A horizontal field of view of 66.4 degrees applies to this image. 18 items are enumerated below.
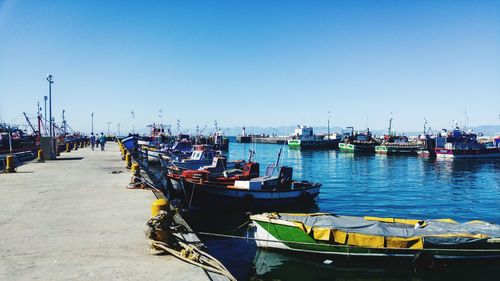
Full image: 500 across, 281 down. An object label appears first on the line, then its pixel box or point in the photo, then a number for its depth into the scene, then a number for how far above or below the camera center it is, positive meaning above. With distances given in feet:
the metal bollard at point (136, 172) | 67.65 -6.14
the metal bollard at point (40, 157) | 106.83 -4.91
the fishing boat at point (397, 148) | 288.51 -9.85
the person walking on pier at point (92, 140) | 181.68 -0.51
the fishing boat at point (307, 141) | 380.99 -4.39
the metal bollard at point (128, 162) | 96.58 -6.01
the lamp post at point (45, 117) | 200.34 +12.01
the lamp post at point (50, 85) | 121.70 +17.17
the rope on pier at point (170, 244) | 28.76 -8.60
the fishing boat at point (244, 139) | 555.86 -2.56
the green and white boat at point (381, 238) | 43.32 -11.89
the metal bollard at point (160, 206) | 33.32 -5.92
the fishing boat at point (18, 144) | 161.31 -1.99
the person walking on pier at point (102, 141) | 173.56 -1.00
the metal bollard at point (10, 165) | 80.77 -5.35
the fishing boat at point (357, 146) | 313.53 -8.18
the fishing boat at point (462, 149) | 235.40 -8.92
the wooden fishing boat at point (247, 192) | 72.95 -10.79
